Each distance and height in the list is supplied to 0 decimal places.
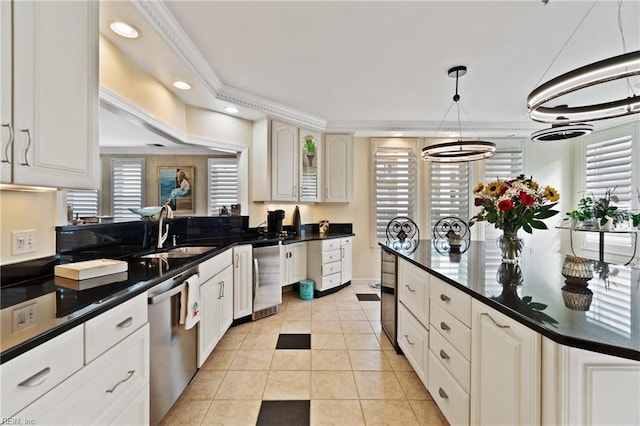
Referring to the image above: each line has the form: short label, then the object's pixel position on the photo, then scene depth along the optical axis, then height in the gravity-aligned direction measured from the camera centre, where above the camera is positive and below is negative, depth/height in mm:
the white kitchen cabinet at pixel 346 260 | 4277 -794
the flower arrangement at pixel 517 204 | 1595 +63
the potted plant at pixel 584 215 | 3937 -13
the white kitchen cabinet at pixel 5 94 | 950 +420
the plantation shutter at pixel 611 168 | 3885 +725
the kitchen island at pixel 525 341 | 778 -476
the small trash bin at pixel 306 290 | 3854 -1148
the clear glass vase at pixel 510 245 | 1734 -209
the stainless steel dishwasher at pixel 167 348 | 1409 -819
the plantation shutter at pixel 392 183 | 4754 +535
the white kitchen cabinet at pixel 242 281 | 2797 -757
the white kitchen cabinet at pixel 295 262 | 3754 -745
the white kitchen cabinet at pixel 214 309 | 2016 -853
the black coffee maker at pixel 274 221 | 3758 -133
